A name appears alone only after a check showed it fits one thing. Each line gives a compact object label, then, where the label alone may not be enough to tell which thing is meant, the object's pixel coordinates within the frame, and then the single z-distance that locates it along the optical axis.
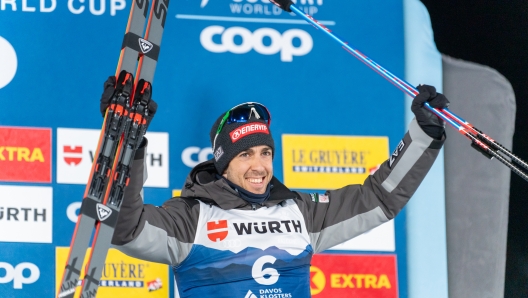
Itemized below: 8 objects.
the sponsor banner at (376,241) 8.55
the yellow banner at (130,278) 8.01
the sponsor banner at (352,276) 8.49
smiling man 6.64
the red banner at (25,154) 7.93
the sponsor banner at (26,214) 7.84
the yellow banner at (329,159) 8.59
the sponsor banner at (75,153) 8.05
